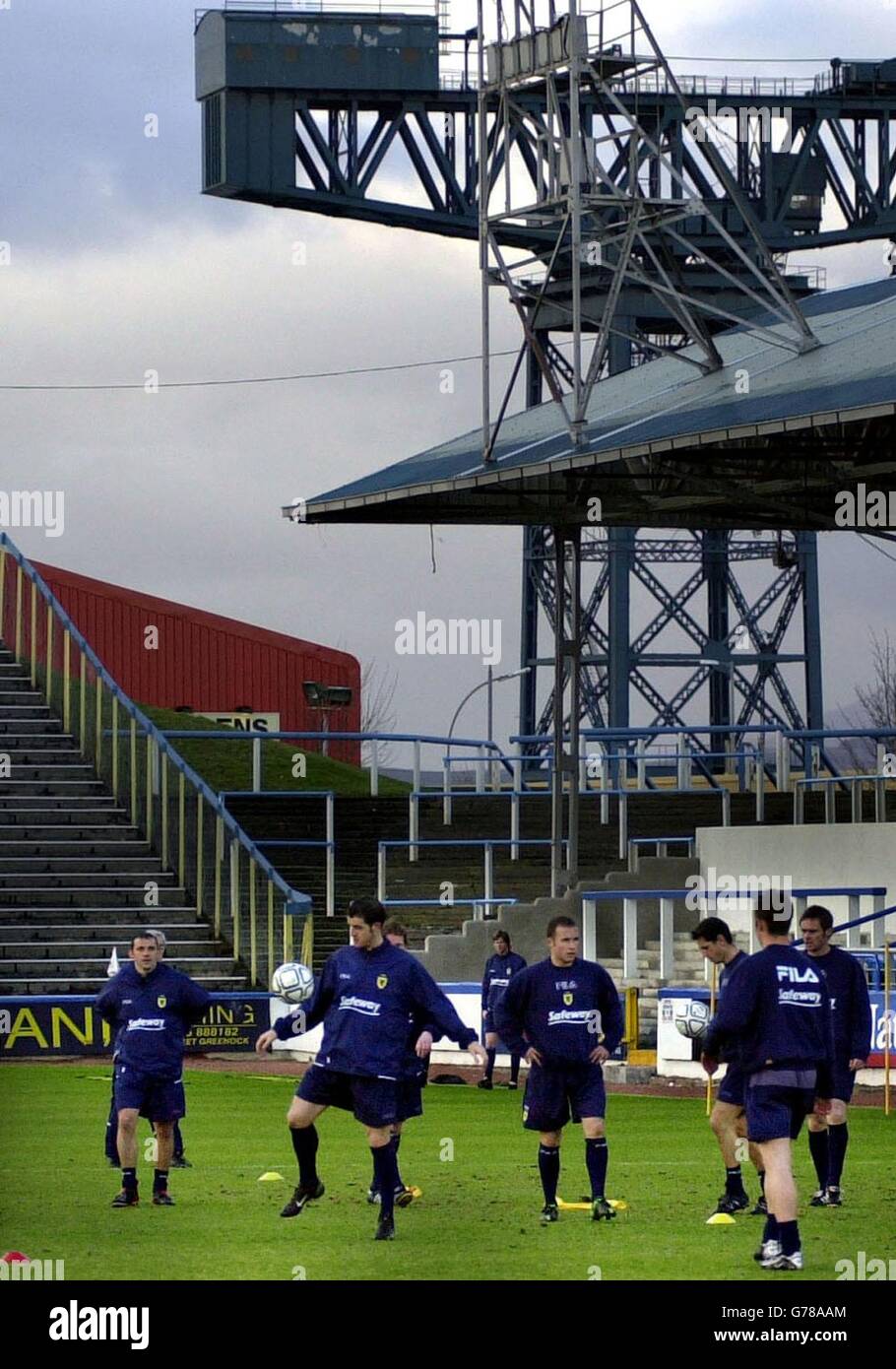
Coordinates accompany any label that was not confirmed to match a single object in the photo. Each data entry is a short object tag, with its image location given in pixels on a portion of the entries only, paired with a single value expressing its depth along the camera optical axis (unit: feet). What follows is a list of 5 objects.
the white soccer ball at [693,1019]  75.31
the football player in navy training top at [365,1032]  45.42
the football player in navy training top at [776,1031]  40.06
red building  220.84
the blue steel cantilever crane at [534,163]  182.39
